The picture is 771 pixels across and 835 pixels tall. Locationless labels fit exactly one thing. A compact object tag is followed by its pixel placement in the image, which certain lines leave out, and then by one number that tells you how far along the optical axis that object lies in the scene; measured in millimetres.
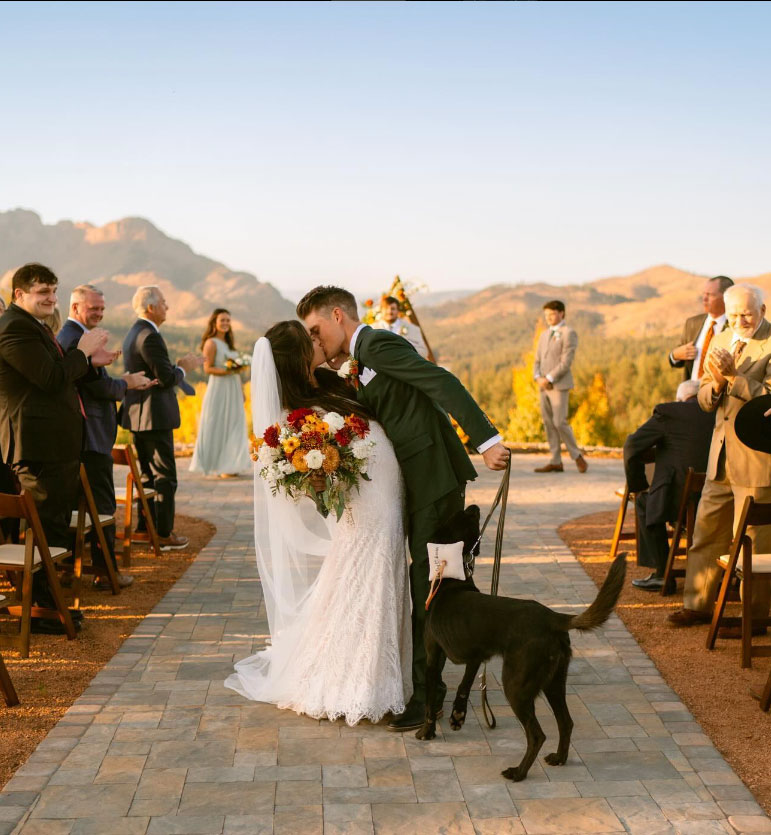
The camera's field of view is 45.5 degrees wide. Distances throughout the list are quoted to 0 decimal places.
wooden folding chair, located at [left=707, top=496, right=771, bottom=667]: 5203
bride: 4523
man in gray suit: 13176
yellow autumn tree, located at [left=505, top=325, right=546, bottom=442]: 24469
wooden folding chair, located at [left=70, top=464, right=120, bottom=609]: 6586
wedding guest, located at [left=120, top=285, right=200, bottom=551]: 7957
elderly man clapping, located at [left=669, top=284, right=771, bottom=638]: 5621
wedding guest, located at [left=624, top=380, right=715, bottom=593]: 6746
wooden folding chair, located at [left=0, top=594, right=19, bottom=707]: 4672
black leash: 4461
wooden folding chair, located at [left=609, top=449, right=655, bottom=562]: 8164
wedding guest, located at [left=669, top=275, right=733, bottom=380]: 8828
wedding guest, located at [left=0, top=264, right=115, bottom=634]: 5727
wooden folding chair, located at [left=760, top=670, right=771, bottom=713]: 4668
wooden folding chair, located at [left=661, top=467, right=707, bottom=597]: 6609
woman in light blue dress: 12516
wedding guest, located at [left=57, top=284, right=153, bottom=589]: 6809
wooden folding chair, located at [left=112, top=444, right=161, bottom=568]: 7750
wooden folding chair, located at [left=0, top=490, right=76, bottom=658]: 5258
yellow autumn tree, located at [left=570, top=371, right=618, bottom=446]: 30097
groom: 4340
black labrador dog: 3771
